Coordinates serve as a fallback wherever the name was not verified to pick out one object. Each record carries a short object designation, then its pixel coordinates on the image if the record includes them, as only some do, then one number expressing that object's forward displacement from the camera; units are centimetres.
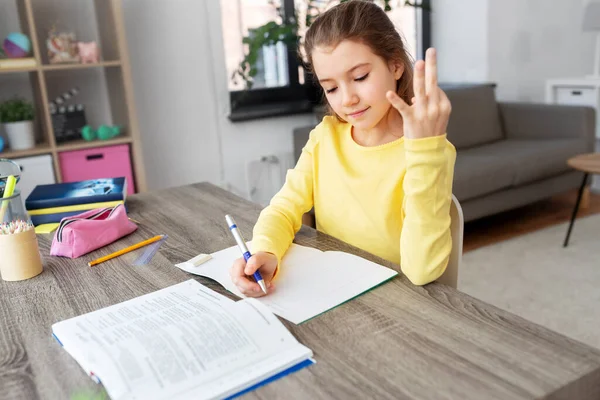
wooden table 58
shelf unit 242
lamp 385
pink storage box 249
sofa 277
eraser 98
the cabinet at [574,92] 366
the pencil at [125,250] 103
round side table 245
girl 81
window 317
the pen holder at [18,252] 95
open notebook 79
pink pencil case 107
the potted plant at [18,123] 243
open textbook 60
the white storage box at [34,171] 238
